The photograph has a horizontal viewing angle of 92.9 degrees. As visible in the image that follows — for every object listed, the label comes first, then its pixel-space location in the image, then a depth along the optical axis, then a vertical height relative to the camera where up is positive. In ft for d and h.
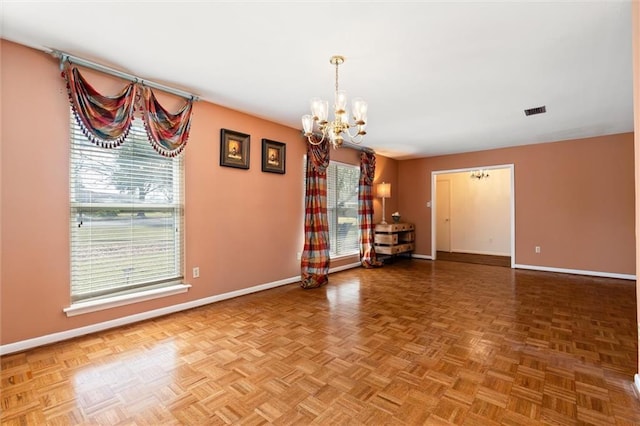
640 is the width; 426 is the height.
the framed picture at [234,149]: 12.05 +2.74
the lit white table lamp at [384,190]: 20.44 +1.69
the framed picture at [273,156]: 13.66 +2.75
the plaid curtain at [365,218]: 19.21 -0.18
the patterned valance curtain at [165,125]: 9.70 +2.99
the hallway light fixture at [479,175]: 23.94 +3.26
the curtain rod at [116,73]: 8.05 +4.24
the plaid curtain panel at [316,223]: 14.60 -0.38
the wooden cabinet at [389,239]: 19.95 -1.57
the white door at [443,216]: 26.84 -0.08
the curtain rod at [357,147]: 18.01 +4.24
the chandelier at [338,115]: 8.09 +2.72
